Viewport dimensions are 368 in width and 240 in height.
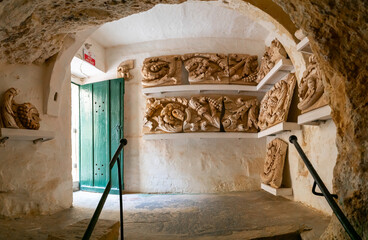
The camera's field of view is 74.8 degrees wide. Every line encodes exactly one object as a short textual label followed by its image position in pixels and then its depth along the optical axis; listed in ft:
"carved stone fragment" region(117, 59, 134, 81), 13.97
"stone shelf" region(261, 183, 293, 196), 9.12
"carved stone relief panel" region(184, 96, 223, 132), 12.42
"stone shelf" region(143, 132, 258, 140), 12.23
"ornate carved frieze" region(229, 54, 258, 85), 12.62
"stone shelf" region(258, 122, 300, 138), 8.43
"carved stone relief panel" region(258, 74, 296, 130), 8.94
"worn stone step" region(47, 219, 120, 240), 5.11
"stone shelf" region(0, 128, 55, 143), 6.93
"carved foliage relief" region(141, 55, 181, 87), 13.09
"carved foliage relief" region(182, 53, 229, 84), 12.75
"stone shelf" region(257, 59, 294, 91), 8.95
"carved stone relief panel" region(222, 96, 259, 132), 12.37
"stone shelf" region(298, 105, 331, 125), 6.05
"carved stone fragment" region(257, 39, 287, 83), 9.43
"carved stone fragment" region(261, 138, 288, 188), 9.61
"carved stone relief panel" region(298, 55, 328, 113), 6.49
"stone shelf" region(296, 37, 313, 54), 6.22
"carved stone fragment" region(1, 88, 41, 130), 7.05
